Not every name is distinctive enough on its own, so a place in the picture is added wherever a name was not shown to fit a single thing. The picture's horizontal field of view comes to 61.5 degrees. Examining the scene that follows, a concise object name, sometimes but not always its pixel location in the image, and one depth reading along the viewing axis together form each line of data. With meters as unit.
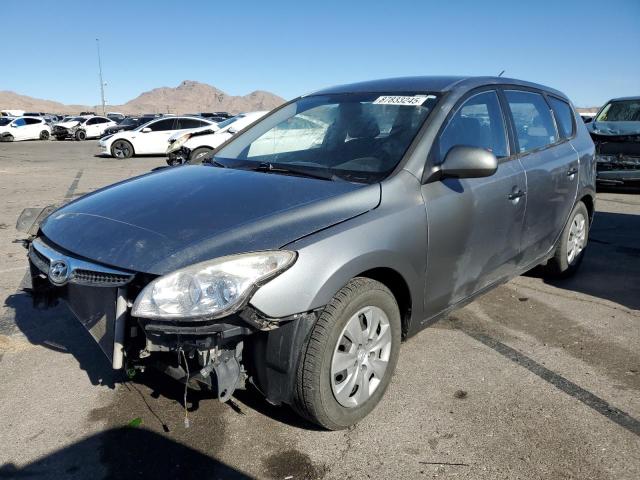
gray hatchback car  2.31
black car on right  9.71
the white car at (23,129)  30.73
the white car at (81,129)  32.91
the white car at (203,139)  13.17
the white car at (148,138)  19.26
